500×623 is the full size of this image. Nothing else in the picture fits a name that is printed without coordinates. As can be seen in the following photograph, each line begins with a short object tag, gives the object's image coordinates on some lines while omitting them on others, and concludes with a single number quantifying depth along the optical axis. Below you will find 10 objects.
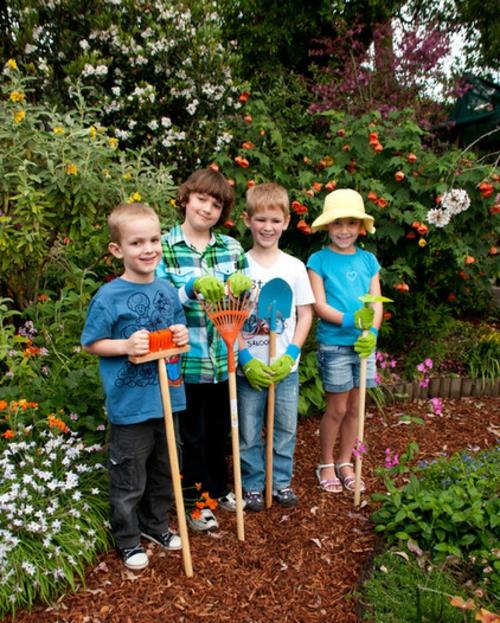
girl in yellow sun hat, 3.04
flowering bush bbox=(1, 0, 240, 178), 5.50
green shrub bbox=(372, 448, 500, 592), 2.50
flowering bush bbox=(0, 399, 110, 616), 2.32
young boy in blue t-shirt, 2.34
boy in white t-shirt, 2.80
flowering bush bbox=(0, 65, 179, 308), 3.04
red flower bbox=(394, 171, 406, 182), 4.43
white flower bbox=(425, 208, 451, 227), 4.28
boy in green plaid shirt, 2.67
